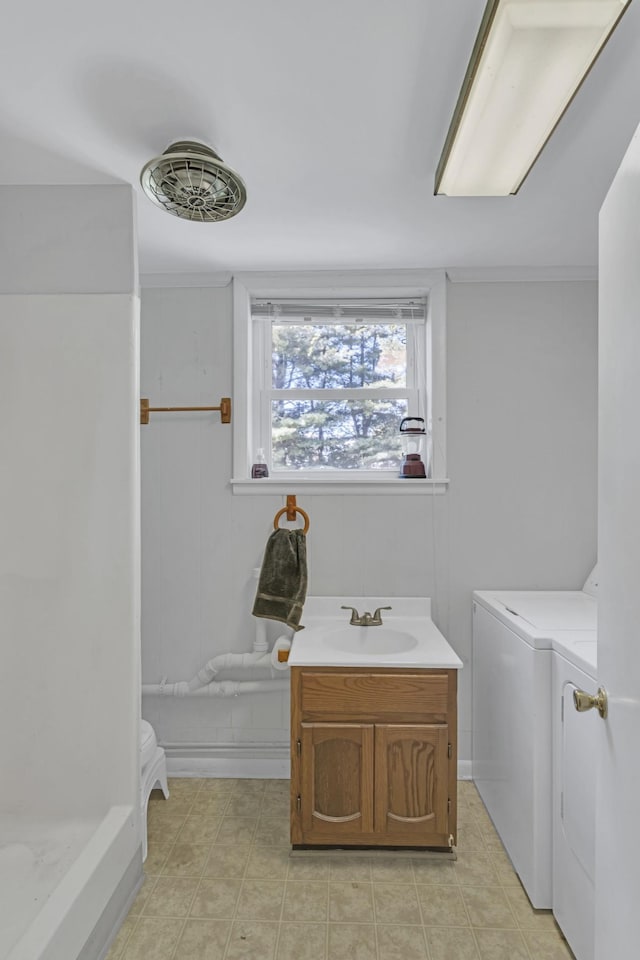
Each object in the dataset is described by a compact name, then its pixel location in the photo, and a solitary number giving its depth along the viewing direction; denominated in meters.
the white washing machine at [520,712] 1.72
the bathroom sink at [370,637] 1.97
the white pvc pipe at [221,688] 2.51
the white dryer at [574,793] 1.46
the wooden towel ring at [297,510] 2.44
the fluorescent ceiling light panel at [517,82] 1.05
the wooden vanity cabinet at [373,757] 1.95
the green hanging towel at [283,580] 2.31
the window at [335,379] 2.64
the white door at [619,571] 0.87
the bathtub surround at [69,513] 1.77
